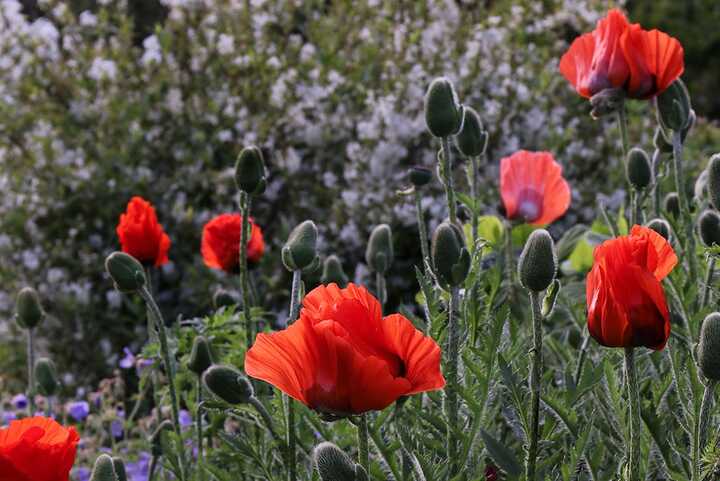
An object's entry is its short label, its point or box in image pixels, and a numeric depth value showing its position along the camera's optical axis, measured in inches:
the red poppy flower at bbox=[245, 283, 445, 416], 70.1
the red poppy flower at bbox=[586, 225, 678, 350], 72.0
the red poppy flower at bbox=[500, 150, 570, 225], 92.8
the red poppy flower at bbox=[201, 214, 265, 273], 93.4
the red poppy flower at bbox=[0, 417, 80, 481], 70.8
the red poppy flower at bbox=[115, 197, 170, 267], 93.7
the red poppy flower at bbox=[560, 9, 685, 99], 86.0
